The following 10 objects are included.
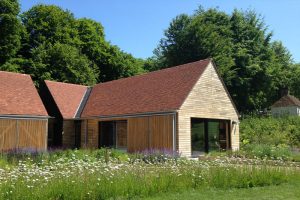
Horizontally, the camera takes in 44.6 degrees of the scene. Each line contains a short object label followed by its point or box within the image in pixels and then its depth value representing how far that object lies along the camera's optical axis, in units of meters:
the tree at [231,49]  43.12
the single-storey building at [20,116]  23.19
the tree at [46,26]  44.22
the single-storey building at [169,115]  21.84
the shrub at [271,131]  28.39
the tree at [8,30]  38.84
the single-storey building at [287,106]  51.91
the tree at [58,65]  40.12
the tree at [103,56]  49.97
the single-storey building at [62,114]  28.42
